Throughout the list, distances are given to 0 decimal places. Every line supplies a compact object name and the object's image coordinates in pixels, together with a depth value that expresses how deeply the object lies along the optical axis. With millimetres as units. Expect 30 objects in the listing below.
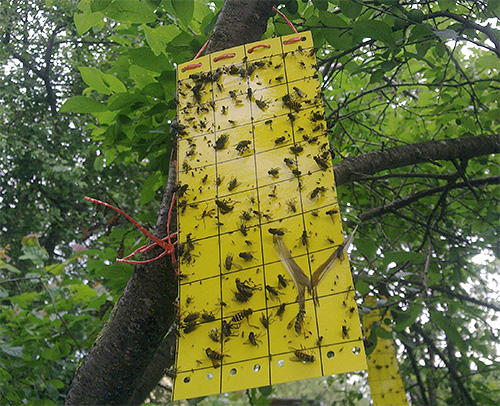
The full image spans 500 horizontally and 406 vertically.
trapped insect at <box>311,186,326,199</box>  292
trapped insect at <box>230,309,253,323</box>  278
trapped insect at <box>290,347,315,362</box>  252
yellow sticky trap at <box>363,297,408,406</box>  633
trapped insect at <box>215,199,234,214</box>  311
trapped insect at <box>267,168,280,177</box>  309
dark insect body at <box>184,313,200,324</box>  287
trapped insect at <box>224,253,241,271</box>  294
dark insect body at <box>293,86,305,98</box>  326
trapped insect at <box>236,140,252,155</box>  325
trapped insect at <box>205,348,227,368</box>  271
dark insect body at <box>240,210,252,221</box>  304
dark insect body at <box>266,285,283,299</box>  278
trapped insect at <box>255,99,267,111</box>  332
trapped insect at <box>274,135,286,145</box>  316
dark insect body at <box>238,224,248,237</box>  301
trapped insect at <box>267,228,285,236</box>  292
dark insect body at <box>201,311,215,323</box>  286
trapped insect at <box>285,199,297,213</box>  296
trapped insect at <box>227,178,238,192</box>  317
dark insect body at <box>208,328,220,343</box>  279
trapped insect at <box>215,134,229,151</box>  332
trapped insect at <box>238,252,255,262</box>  292
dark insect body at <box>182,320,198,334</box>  285
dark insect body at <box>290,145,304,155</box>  309
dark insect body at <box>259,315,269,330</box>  272
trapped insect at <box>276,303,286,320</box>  272
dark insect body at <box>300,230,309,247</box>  284
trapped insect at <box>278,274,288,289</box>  278
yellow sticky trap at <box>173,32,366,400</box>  263
